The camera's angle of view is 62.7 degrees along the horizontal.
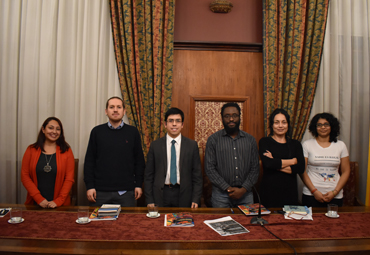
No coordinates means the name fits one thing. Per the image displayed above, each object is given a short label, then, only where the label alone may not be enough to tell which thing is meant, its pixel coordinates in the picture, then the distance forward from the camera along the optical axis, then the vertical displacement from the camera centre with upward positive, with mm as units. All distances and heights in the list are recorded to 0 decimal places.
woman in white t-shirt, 2844 -308
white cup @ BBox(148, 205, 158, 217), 2131 -556
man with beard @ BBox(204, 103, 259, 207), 2705 -262
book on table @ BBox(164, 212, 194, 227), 1989 -593
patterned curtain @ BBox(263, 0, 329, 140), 3590 +963
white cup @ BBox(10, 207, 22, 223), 2001 -558
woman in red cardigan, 2748 -342
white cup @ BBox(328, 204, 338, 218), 2189 -566
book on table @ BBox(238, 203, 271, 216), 2204 -575
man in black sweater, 2762 -297
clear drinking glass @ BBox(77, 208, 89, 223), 2008 -561
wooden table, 1619 -633
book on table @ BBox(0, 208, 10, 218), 2125 -571
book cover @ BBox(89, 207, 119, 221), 2074 -587
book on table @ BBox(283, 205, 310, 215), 2214 -569
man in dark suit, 2674 -338
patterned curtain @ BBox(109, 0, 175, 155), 3438 +844
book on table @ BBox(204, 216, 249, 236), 1883 -608
